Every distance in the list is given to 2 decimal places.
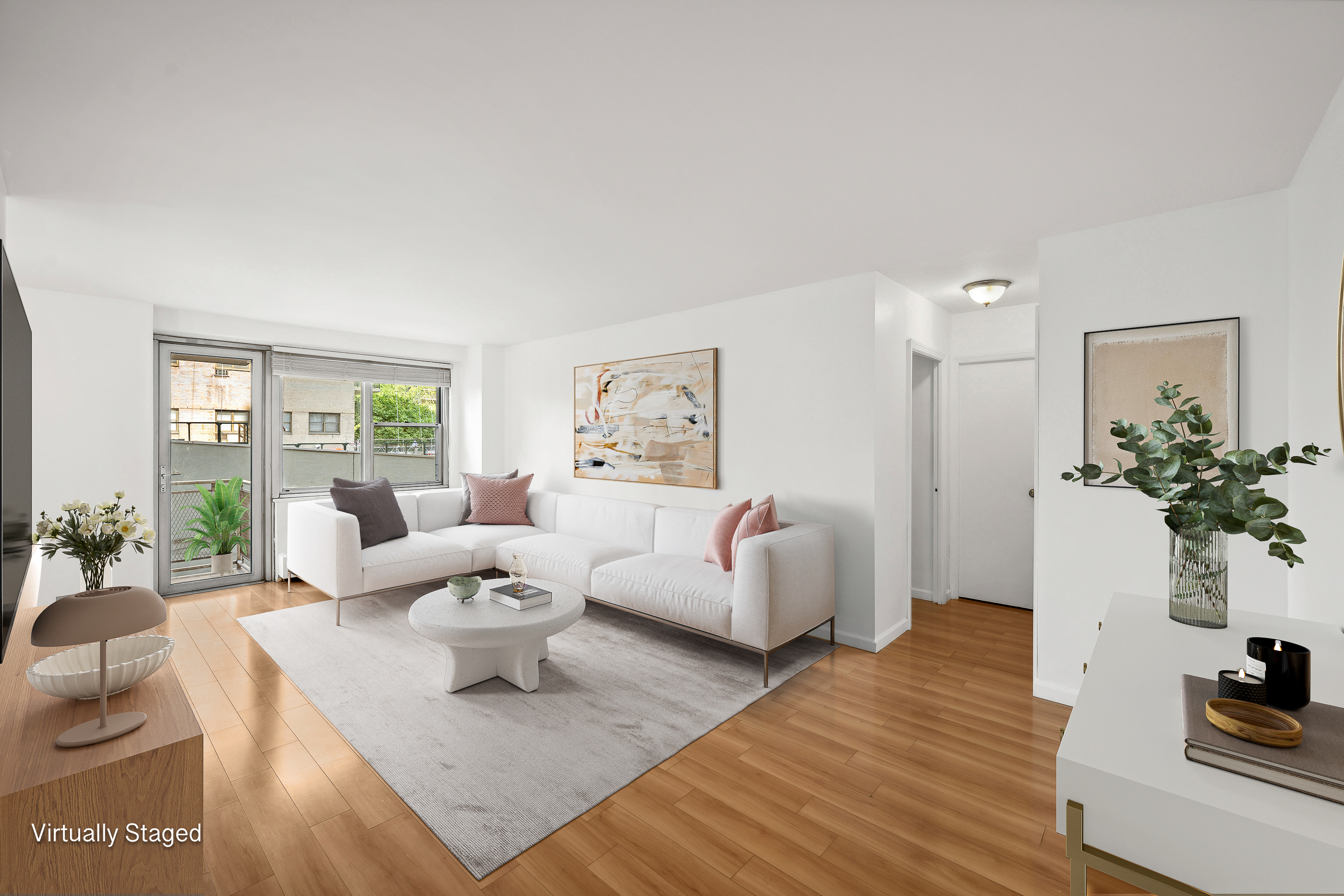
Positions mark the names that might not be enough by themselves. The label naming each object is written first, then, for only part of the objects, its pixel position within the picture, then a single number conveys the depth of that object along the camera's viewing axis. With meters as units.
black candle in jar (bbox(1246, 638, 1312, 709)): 1.13
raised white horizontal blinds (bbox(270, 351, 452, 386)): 5.27
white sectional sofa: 3.19
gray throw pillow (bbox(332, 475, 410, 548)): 4.47
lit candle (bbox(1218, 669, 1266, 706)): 1.10
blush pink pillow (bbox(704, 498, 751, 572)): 3.73
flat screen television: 1.56
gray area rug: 2.11
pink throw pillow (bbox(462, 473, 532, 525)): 5.45
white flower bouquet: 1.73
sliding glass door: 4.73
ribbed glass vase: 1.68
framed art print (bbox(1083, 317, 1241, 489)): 2.47
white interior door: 4.44
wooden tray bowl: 0.98
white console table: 0.81
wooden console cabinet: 1.18
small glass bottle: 3.27
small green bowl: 3.16
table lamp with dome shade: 1.32
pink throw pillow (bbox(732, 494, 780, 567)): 3.50
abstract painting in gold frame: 4.46
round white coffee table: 2.81
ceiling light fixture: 3.62
